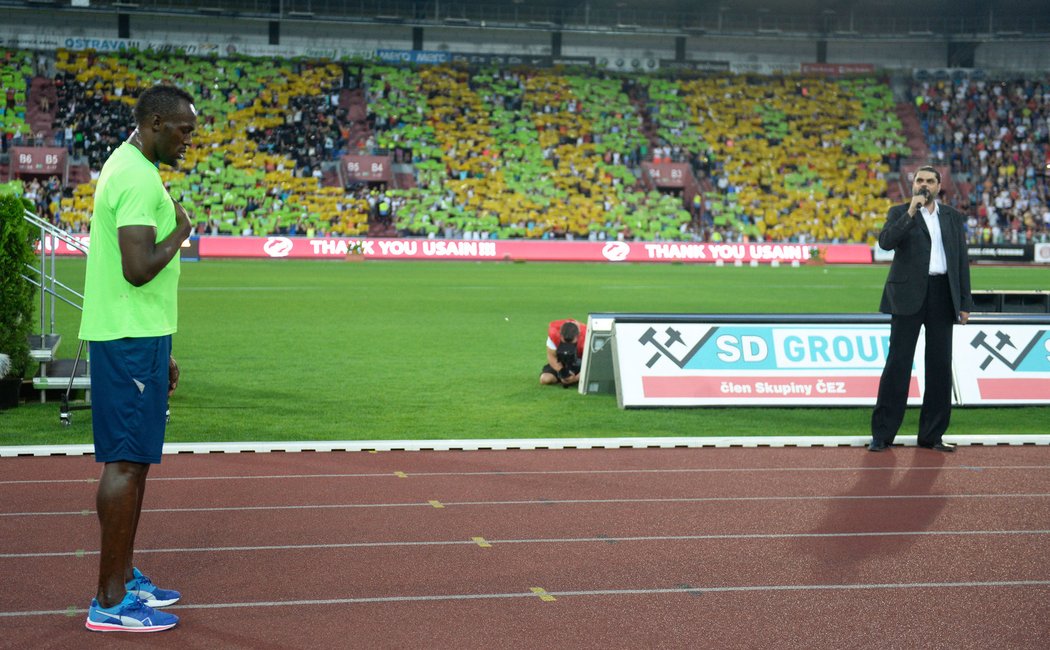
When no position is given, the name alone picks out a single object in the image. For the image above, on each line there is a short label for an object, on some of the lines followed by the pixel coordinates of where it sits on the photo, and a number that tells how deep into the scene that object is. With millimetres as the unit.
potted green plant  10469
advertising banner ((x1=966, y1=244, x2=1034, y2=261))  45406
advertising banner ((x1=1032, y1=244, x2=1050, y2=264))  45469
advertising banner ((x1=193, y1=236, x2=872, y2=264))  40812
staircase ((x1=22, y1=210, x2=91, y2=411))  10148
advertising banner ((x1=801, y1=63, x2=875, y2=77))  58000
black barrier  15297
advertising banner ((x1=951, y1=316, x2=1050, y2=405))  11164
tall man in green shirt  4211
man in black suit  8461
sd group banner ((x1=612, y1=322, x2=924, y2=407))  10773
